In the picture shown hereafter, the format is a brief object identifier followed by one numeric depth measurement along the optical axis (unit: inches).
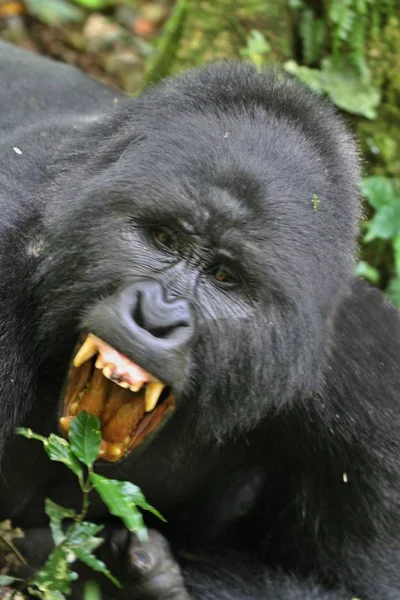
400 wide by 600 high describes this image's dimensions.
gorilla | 238.8
